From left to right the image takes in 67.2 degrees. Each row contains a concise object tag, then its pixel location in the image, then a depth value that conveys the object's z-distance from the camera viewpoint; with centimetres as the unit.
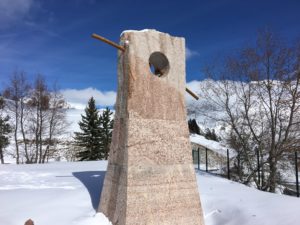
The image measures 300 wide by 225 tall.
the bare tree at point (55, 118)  1781
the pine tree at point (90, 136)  1892
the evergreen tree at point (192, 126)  1302
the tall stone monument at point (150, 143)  381
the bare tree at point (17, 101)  1676
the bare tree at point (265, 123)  795
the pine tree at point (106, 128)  1943
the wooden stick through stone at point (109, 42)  404
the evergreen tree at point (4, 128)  1717
